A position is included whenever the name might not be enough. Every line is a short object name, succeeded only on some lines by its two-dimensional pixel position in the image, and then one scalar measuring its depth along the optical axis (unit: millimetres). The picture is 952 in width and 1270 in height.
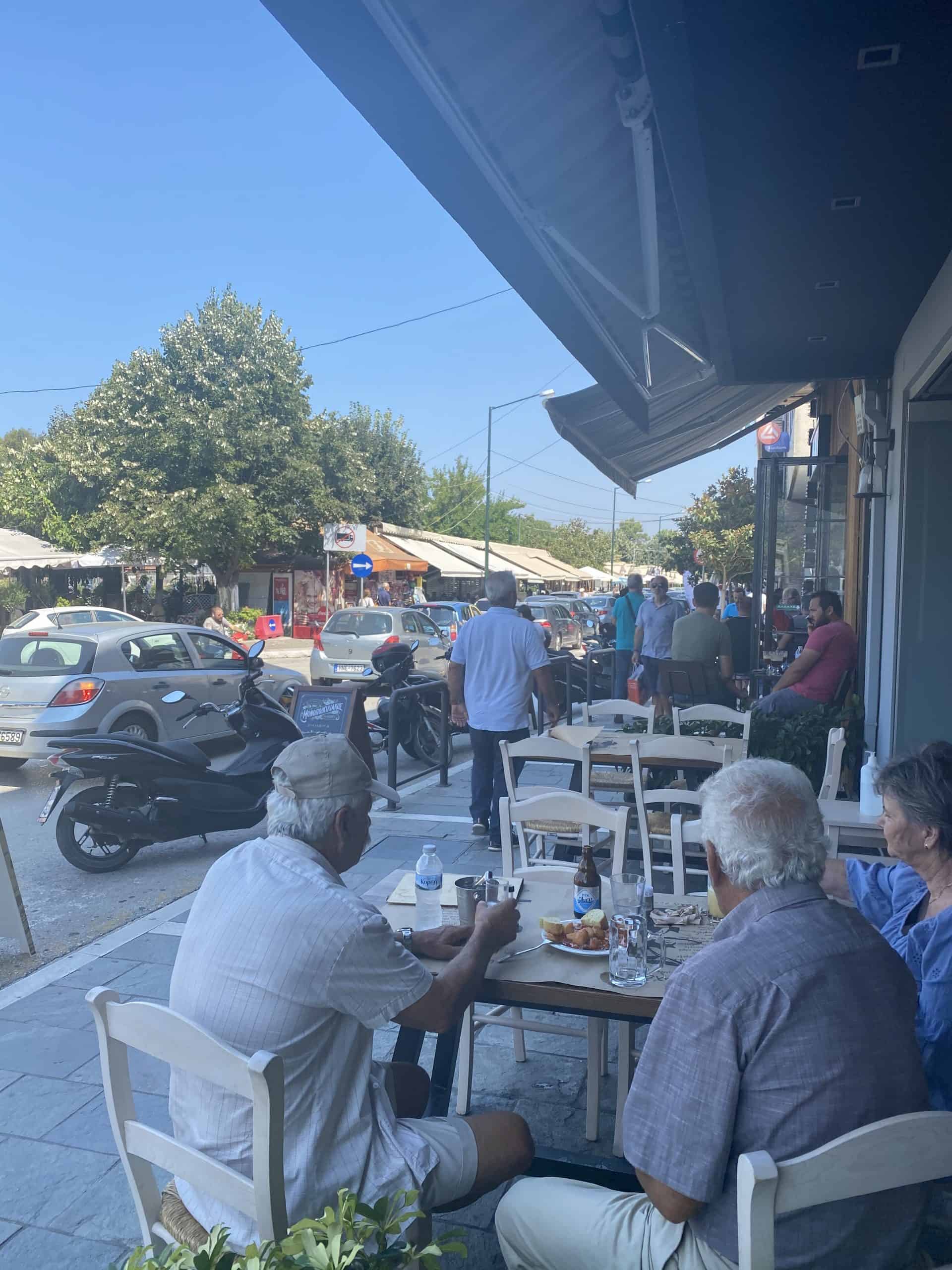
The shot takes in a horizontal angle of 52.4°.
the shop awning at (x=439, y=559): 37594
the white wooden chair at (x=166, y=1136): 1658
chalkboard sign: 7953
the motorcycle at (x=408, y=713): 9984
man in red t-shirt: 7262
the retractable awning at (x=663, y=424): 7750
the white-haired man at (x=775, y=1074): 1700
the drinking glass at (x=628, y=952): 2529
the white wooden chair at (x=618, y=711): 6373
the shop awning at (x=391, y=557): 34438
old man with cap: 1946
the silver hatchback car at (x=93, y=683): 8898
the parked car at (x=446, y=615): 20578
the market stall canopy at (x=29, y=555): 26594
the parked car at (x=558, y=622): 24203
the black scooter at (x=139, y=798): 6441
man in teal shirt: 13727
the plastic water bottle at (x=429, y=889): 3002
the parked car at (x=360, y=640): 15336
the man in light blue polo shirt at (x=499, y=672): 6422
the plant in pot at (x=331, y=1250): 1492
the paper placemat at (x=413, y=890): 3225
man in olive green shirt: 8672
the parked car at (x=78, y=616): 16328
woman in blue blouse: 2148
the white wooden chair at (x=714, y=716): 6301
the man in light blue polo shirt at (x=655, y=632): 11305
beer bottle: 3025
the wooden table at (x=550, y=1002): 2451
